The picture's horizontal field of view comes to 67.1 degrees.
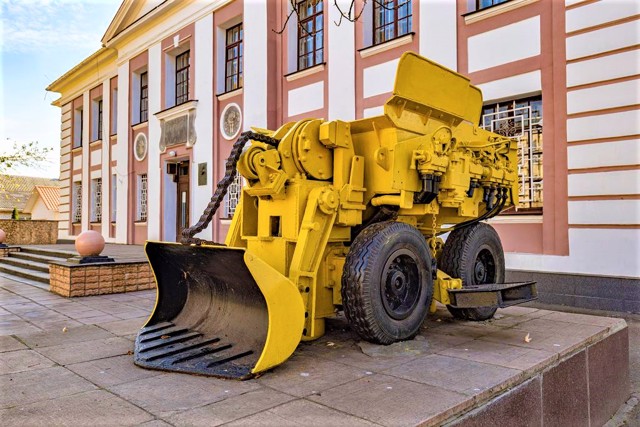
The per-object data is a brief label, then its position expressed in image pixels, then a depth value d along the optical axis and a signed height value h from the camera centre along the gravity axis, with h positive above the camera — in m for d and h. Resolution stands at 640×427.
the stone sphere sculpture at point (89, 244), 7.72 -0.26
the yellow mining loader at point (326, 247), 3.39 -0.15
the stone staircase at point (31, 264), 8.99 -0.80
